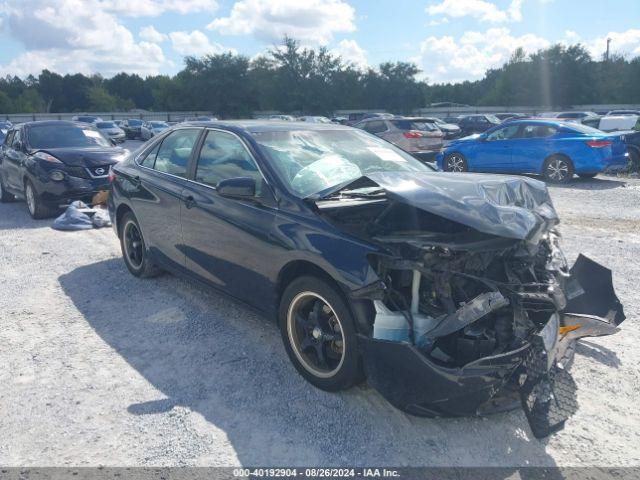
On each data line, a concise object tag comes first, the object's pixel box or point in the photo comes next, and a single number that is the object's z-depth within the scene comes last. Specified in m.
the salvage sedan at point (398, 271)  2.87
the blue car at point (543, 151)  12.63
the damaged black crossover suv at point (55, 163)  9.05
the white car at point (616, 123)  23.33
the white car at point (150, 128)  35.53
